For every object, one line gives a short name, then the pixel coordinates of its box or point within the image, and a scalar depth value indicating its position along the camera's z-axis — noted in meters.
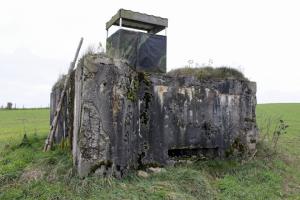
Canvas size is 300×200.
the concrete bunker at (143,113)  6.10
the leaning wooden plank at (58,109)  8.24
